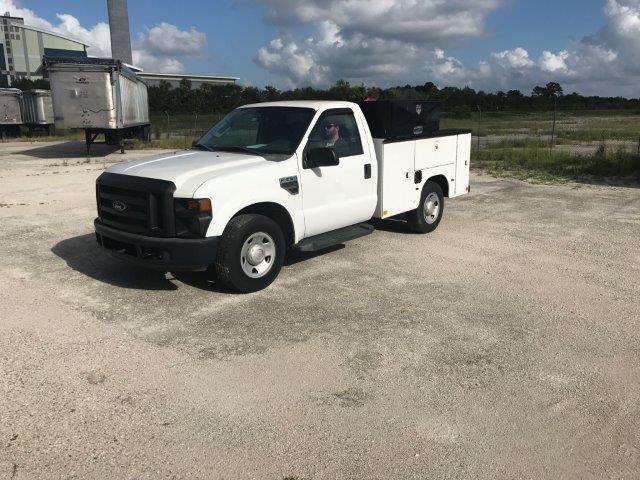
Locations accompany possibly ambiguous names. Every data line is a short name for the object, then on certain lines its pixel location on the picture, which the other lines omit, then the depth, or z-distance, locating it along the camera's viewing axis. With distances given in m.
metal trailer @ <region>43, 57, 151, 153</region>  20.62
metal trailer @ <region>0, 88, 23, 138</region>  34.91
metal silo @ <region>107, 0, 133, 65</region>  60.53
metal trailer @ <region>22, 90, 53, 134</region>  35.31
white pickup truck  5.24
